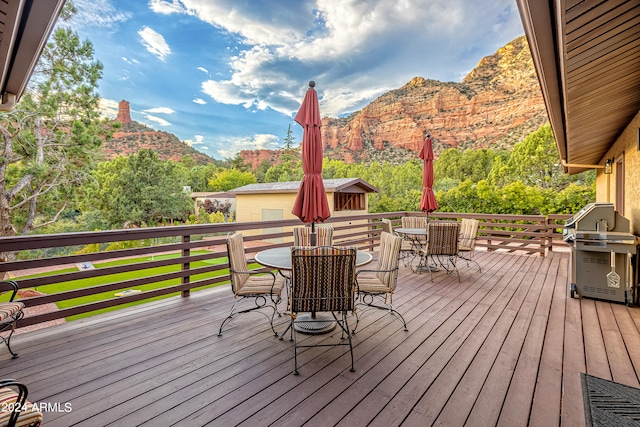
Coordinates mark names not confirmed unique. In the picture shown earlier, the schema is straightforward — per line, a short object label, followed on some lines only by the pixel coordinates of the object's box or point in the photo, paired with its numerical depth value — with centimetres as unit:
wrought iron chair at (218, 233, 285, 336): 291
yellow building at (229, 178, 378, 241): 1249
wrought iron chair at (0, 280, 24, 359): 235
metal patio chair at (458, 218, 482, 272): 565
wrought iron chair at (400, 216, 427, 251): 629
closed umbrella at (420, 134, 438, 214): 590
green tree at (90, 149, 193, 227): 1587
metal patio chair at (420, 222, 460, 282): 490
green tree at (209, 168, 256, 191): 3409
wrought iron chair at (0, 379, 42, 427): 120
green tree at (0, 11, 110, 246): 1009
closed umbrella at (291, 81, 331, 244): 340
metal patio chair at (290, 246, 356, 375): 240
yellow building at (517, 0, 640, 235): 195
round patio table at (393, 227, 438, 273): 536
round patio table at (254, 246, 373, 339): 286
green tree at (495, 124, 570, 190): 1432
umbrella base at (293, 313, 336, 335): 297
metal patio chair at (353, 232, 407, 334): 303
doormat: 177
